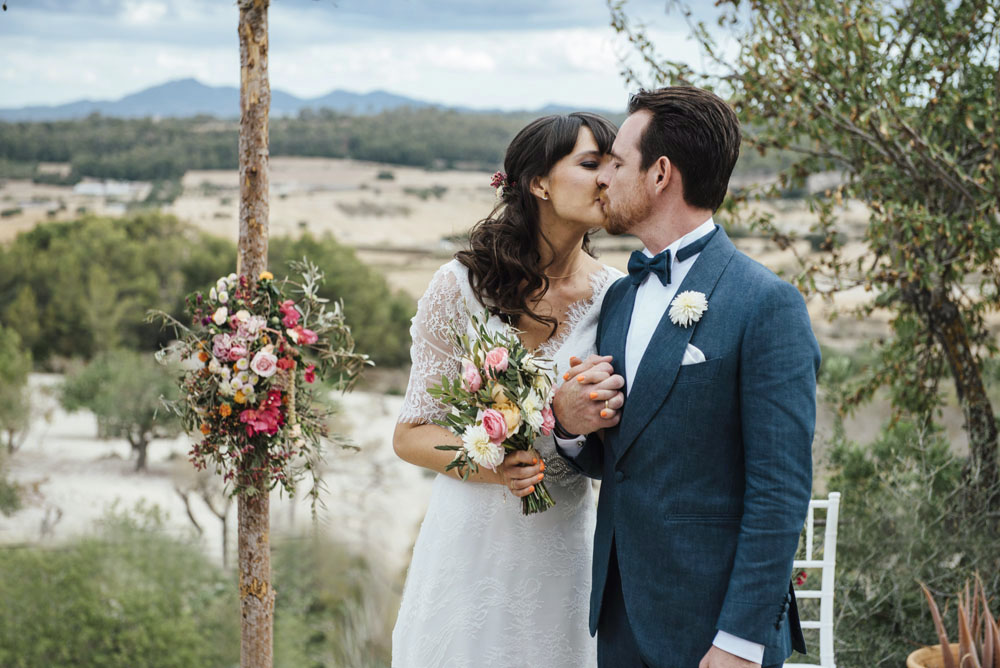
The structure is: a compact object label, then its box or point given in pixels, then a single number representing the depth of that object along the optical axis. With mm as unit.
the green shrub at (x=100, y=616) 6754
